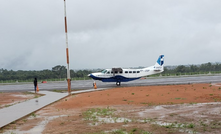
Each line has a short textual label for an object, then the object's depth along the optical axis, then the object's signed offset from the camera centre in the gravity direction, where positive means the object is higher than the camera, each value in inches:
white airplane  1259.2 -4.6
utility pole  954.7 +8.6
